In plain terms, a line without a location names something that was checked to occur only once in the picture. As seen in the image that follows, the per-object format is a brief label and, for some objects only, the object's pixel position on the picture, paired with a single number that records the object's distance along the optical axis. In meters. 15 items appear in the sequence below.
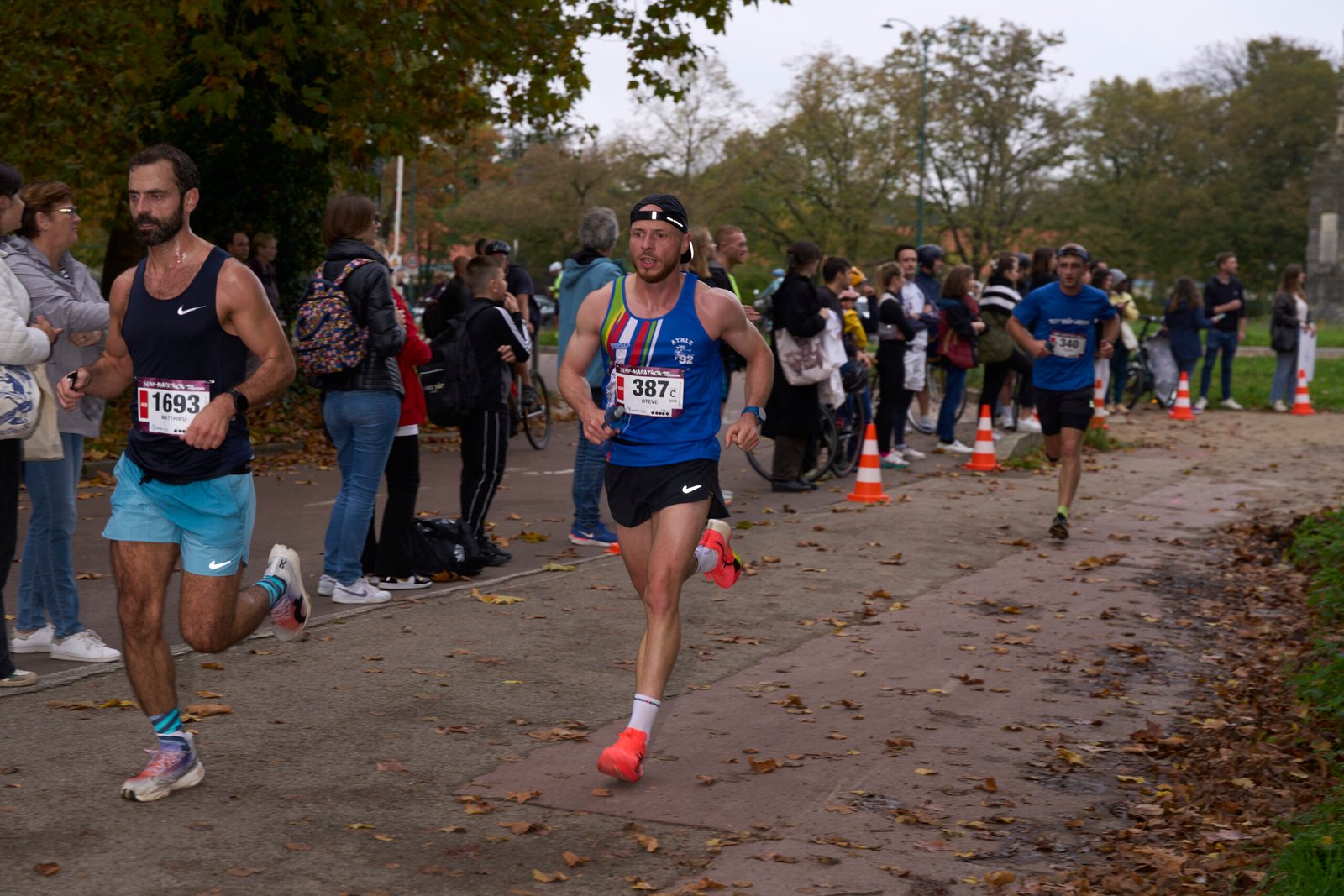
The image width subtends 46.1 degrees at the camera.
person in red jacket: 8.70
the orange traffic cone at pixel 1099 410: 18.05
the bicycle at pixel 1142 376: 22.31
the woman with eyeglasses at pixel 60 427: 6.59
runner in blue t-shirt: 11.20
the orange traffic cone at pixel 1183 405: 21.22
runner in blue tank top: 5.62
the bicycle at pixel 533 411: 16.19
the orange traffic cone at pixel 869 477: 12.88
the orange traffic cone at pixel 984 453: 15.37
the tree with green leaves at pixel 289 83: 15.33
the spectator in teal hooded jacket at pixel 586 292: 10.09
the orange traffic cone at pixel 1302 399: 22.53
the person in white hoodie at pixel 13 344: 6.00
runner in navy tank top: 5.04
